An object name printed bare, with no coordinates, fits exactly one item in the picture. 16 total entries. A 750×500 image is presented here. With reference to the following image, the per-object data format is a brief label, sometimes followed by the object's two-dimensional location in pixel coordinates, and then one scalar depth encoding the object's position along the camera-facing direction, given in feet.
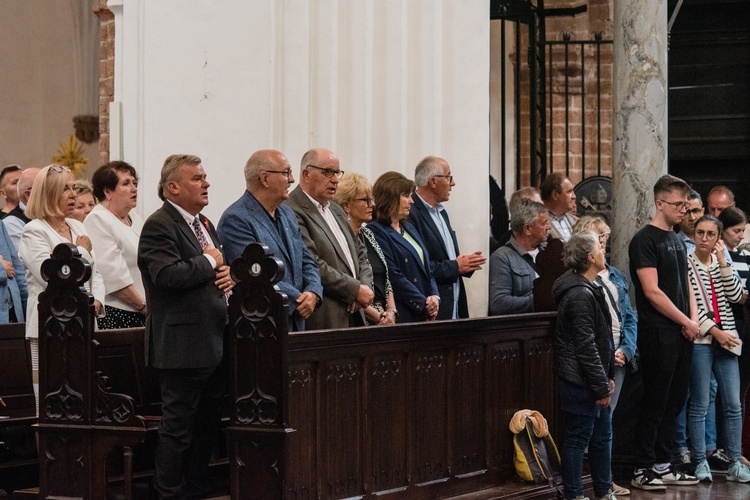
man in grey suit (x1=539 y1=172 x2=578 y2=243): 52.55
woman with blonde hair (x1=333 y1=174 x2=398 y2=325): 42.87
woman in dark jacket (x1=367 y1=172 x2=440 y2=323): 43.37
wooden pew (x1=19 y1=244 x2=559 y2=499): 33.31
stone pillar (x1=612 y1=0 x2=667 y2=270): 53.32
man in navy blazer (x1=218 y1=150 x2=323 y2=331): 36.96
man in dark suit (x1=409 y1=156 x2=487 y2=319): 46.04
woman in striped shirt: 50.10
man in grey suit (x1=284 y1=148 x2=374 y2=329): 39.77
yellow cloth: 44.48
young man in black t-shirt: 48.39
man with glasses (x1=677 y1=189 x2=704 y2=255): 52.36
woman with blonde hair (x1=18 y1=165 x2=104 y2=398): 38.02
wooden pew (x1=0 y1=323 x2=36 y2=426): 40.76
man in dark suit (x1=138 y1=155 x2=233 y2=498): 34.37
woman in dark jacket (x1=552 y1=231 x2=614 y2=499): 41.38
